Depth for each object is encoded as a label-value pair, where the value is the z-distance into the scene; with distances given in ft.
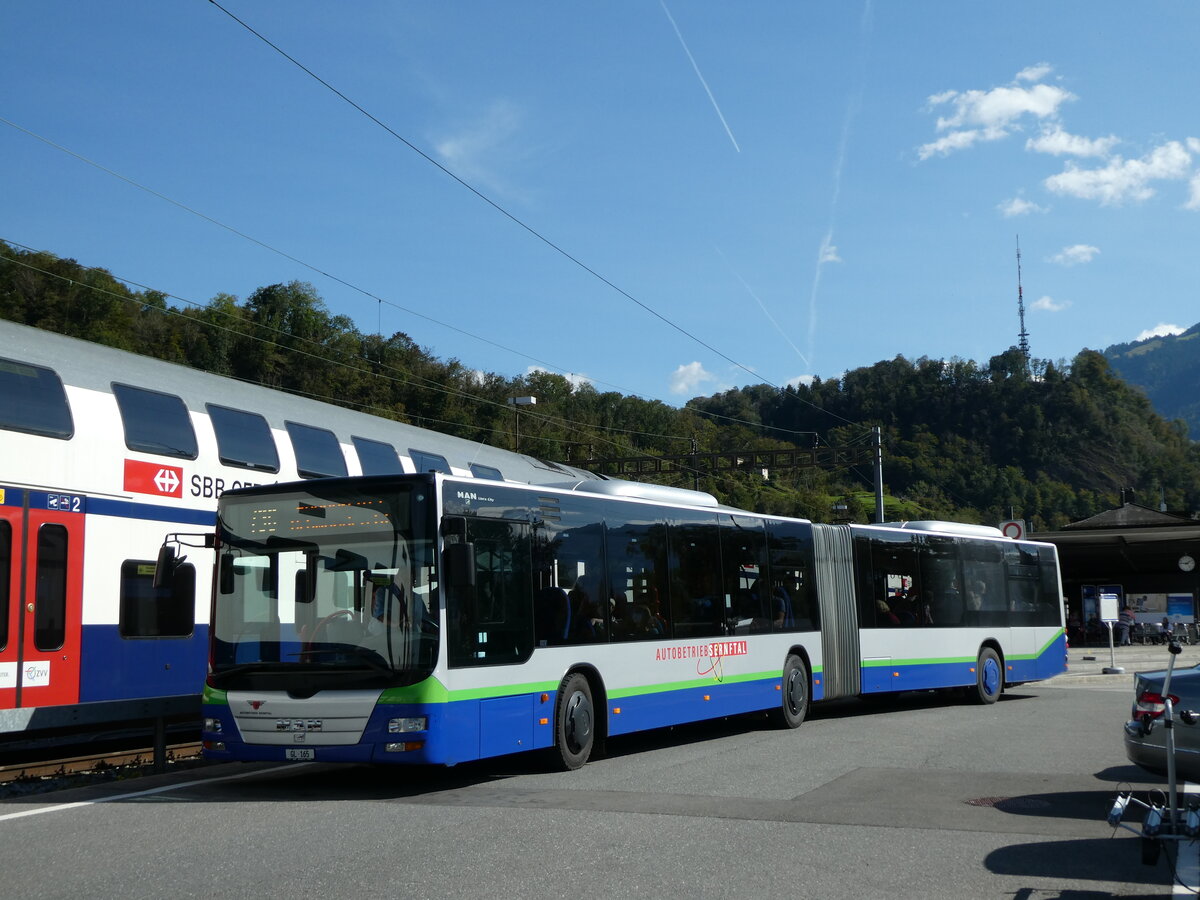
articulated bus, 34.50
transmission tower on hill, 597.60
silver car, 29.76
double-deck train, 40.22
